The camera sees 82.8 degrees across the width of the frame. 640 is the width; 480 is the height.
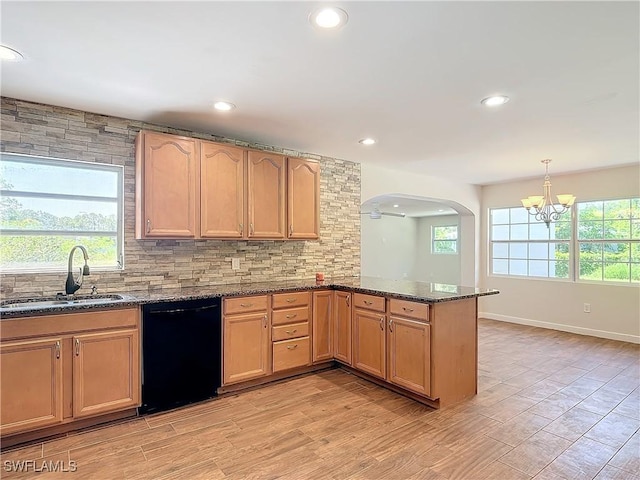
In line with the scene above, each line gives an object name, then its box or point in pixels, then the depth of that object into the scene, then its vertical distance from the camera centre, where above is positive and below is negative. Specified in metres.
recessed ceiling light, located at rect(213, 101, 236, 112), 2.89 +1.08
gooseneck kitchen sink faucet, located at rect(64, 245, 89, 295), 2.80 -0.31
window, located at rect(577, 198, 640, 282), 5.10 +0.02
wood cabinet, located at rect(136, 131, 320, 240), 3.08 +0.46
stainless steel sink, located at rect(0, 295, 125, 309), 2.59 -0.48
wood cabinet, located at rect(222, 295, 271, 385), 3.17 -0.90
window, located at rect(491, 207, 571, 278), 5.85 -0.07
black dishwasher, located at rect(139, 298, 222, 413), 2.79 -0.92
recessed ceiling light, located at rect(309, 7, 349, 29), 1.72 +1.09
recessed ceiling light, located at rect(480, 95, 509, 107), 2.72 +1.07
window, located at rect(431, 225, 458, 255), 10.55 +0.04
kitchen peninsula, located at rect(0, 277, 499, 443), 2.42 -0.82
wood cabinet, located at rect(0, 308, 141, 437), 2.30 -0.88
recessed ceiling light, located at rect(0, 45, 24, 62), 2.07 +1.08
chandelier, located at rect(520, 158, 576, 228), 4.48 +0.50
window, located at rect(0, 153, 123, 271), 2.82 +0.22
